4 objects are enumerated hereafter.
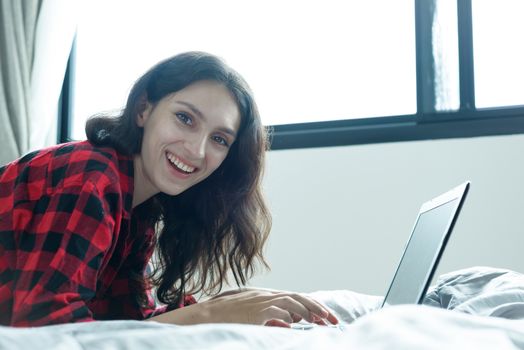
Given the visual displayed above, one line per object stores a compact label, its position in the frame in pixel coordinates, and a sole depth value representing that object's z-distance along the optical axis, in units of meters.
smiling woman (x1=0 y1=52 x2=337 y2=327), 1.13
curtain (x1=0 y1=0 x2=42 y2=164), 2.63
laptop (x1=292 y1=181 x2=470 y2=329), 0.95
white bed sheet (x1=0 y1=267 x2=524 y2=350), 0.51
